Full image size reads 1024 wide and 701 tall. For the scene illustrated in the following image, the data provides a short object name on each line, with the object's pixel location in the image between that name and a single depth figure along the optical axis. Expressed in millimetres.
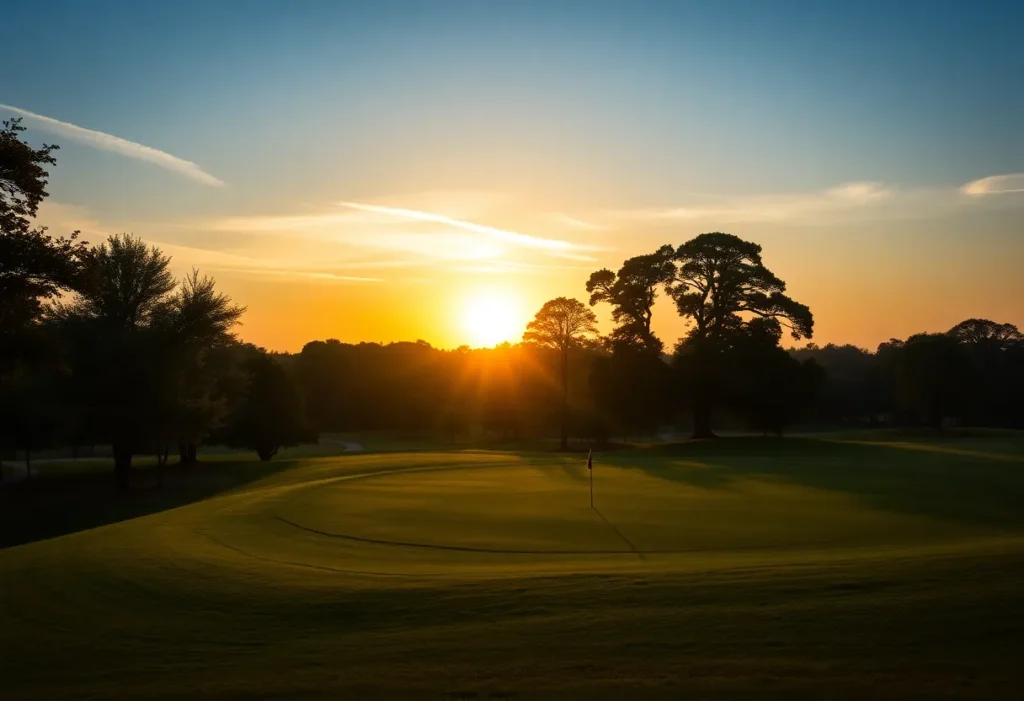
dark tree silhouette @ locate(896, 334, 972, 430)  78125
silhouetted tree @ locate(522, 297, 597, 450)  69125
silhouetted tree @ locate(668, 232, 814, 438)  58281
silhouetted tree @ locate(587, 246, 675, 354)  61031
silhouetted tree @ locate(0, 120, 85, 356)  17719
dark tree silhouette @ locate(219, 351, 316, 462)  60625
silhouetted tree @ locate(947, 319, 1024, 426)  82500
